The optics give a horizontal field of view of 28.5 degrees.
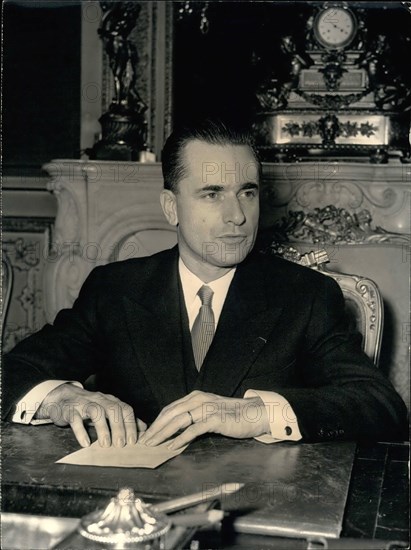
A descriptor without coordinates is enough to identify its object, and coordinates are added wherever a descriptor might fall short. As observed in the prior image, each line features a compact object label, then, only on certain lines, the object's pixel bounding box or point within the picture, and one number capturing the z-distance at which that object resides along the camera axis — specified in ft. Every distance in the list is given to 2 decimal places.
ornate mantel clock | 12.00
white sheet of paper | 4.79
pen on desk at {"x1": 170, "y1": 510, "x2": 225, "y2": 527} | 3.40
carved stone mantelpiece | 12.16
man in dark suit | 6.04
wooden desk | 4.07
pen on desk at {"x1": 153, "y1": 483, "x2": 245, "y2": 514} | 3.65
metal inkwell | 3.11
